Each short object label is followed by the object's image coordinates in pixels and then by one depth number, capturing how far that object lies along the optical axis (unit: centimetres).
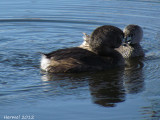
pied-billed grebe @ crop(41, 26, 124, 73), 1577
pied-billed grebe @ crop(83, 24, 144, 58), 1887
